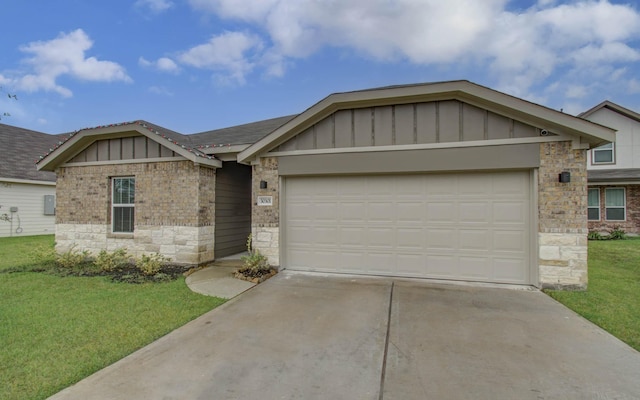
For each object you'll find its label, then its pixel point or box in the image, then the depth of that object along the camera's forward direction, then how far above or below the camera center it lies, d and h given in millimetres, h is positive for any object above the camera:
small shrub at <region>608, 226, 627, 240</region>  13367 -1294
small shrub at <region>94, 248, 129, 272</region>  7551 -1459
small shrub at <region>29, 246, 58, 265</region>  8516 -1538
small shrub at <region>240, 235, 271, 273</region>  6824 -1350
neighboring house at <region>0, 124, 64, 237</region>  14234 +469
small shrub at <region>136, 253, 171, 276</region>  7121 -1469
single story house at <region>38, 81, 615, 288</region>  5699 +372
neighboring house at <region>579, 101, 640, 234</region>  13656 +1324
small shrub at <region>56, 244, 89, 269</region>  8086 -1520
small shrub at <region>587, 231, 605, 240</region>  13586 -1384
